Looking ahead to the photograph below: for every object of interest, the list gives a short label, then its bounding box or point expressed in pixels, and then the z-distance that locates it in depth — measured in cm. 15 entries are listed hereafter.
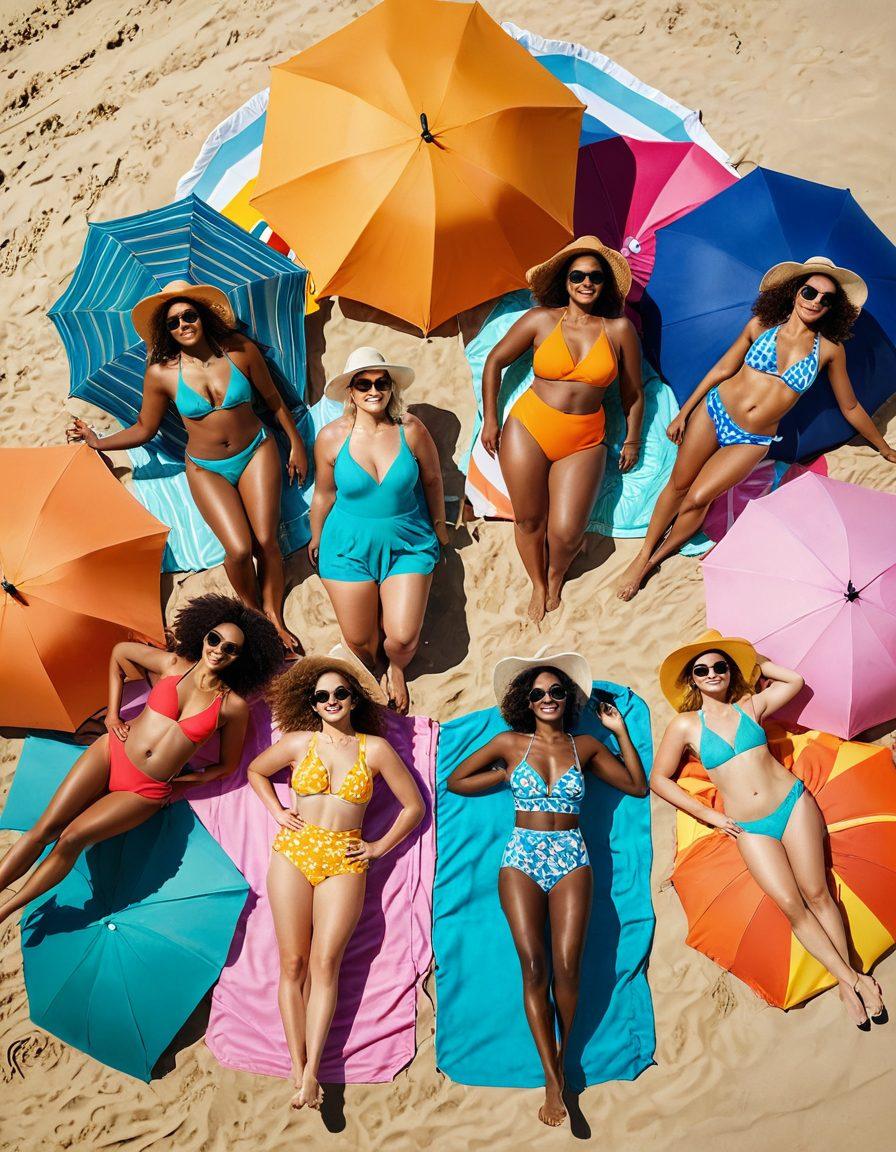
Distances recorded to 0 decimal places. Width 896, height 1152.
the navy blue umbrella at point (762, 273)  651
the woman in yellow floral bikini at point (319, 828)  593
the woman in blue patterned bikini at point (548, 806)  583
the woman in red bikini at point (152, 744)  621
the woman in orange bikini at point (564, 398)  645
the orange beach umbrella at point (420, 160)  662
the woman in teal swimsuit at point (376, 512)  646
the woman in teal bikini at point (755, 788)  583
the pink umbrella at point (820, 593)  593
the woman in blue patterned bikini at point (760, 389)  624
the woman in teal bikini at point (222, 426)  661
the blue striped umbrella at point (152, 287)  693
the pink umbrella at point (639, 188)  718
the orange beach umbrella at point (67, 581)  622
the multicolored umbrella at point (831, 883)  588
